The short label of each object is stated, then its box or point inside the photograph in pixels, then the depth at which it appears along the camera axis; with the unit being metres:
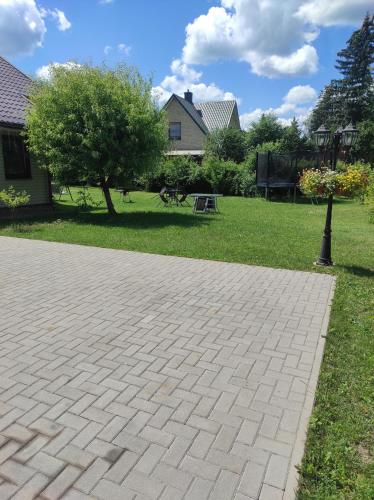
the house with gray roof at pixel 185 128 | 35.19
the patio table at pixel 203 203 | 15.41
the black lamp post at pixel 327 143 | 7.13
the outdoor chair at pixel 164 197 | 17.54
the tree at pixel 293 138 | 30.35
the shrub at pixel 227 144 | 31.05
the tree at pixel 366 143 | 30.58
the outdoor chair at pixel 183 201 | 18.12
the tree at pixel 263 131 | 30.80
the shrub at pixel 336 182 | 6.79
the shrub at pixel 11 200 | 10.62
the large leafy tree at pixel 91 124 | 11.79
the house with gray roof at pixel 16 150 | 13.08
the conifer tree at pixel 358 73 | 46.25
